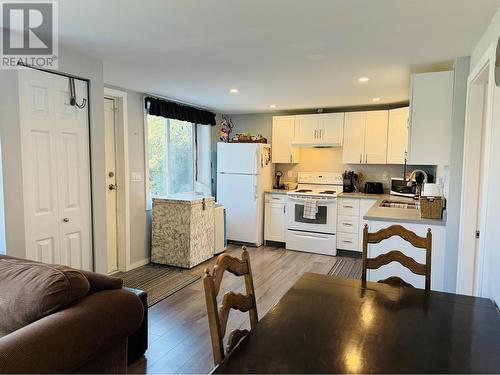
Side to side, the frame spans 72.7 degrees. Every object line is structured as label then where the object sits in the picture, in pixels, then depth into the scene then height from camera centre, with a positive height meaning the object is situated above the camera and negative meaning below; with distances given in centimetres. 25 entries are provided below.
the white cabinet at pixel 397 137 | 471 +42
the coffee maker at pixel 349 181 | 537 -25
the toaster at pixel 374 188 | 524 -34
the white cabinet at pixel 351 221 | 484 -81
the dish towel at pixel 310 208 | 500 -64
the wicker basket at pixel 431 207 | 297 -36
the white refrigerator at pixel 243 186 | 531 -36
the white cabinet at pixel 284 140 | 557 +40
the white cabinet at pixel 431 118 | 287 +42
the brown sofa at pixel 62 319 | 130 -69
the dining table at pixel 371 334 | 105 -62
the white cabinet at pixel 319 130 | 524 +56
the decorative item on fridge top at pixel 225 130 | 566 +56
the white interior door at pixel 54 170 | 242 -7
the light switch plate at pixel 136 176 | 427 -18
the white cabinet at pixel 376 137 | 493 +42
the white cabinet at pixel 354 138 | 508 +42
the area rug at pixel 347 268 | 420 -134
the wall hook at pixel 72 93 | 271 +54
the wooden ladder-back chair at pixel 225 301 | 120 -54
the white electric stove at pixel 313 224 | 500 -89
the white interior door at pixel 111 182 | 404 -25
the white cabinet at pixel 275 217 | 542 -85
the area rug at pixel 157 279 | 353 -135
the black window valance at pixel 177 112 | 441 +74
